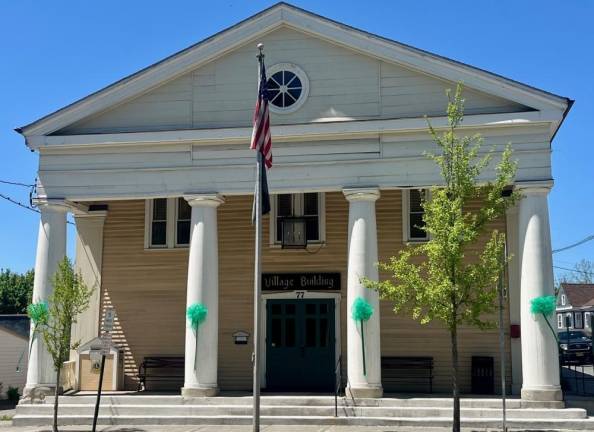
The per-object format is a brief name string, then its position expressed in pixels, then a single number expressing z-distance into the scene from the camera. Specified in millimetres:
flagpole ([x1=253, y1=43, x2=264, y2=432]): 12711
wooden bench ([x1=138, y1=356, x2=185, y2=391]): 19453
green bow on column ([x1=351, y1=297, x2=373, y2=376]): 16062
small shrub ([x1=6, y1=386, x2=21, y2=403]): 25641
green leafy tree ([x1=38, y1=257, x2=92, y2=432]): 14844
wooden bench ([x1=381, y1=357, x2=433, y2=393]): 18500
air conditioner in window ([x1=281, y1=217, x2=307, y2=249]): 19234
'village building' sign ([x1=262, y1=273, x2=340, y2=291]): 19219
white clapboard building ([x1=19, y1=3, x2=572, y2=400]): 16250
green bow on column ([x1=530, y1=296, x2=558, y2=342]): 15516
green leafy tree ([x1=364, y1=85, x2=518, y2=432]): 12562
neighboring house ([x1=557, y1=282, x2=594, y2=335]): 65450
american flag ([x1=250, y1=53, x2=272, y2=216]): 13570
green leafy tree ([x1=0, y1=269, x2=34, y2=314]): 48719
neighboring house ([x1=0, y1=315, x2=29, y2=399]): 27000
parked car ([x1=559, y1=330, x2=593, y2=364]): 32500
